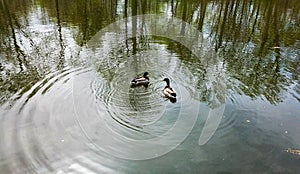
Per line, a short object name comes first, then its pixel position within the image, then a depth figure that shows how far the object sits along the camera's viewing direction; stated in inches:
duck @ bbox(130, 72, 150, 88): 364.8
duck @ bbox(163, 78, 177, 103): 336.3
